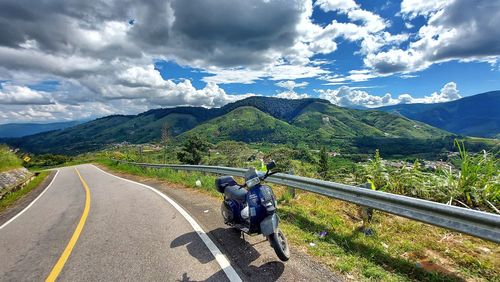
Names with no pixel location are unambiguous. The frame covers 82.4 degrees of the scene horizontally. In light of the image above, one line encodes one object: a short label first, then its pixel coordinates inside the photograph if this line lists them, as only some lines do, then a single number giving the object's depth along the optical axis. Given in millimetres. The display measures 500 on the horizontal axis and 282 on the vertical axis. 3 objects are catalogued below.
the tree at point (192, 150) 54688
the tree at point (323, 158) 57100
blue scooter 4418
